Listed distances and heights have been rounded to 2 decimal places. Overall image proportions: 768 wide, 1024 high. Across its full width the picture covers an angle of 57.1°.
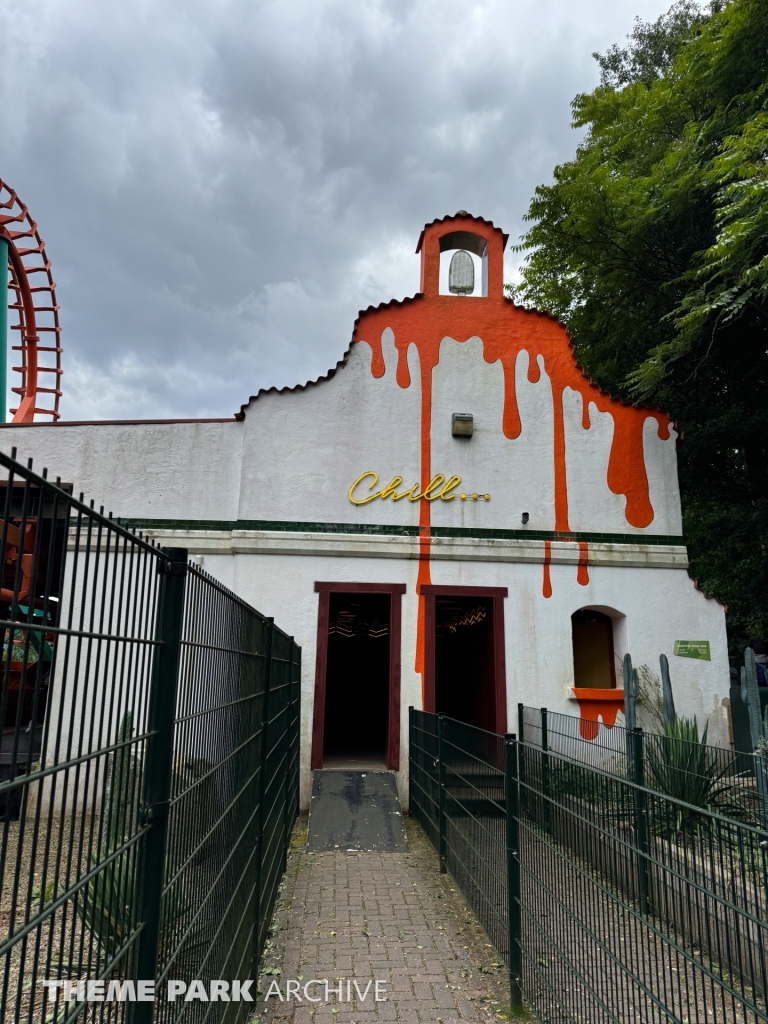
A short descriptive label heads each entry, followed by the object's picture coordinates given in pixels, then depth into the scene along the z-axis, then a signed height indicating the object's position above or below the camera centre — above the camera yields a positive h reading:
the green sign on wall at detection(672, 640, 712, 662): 10.56 +0.16
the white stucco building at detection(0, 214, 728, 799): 10.46 +2.32
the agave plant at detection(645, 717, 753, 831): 7.02 -1.18
